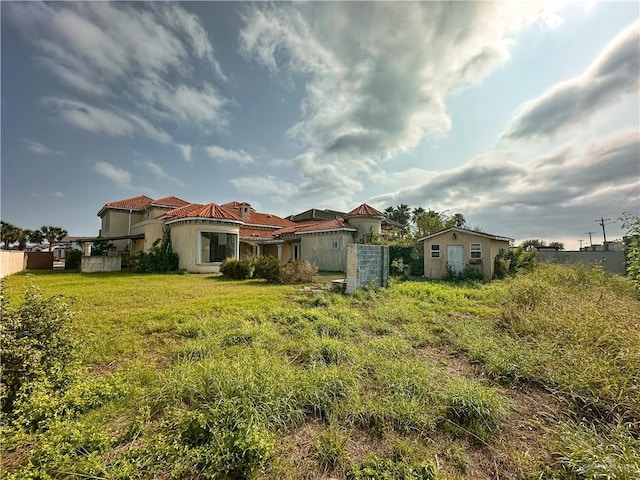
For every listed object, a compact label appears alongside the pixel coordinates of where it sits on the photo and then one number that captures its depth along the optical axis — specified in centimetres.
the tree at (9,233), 3825
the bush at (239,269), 1664
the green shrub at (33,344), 314
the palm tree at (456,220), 2609
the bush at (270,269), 1483
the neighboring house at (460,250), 1762
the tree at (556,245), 3312
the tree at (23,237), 4111
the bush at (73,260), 2497
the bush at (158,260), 2022
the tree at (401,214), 5678
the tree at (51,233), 4548
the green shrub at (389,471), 250
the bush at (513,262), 1780
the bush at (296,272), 1480
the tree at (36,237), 4418
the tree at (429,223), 2539
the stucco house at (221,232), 1978
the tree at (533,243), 2941
